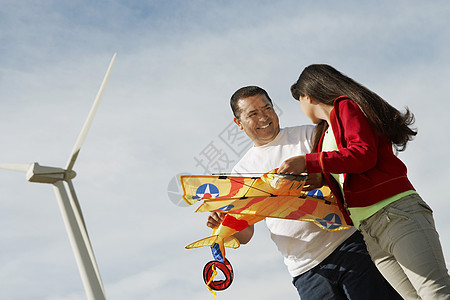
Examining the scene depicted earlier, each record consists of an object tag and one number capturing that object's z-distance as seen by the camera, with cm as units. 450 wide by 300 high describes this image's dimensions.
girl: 364
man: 466
